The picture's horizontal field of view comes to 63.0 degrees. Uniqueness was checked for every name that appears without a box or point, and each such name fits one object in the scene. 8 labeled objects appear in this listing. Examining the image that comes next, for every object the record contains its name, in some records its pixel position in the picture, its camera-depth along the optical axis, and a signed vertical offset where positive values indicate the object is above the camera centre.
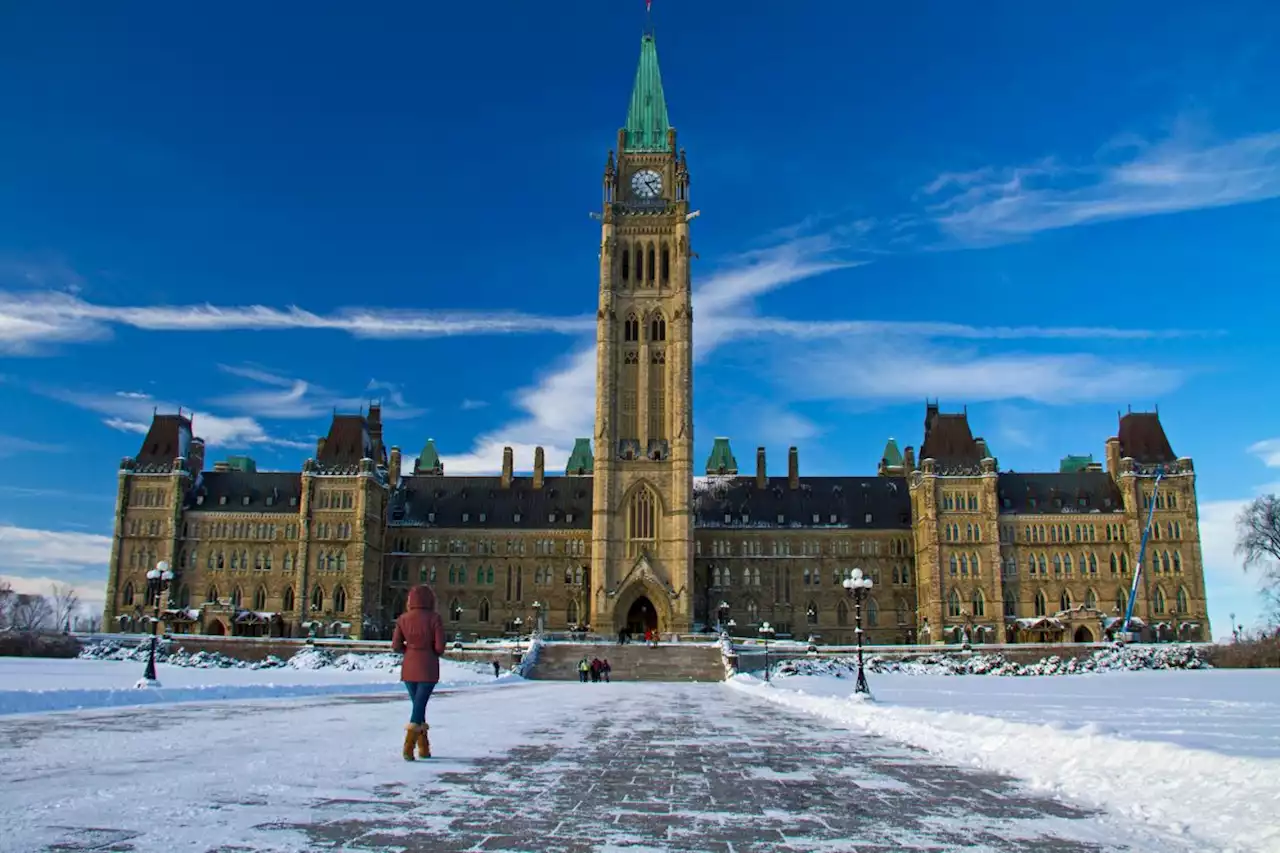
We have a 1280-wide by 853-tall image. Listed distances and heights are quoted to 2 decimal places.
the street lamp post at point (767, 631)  79.04 -1.27
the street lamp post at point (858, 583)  35.84 +1.08
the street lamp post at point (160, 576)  37.59 +1.38
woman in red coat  11.27 -0.40
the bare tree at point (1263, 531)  72.44 +5.76
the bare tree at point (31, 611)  125.21 +0.39
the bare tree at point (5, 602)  120.88 +1.46
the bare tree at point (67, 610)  130.77 +0.50
